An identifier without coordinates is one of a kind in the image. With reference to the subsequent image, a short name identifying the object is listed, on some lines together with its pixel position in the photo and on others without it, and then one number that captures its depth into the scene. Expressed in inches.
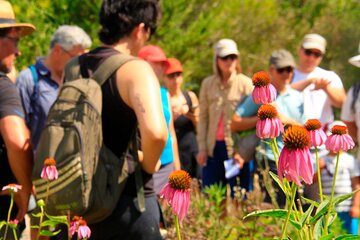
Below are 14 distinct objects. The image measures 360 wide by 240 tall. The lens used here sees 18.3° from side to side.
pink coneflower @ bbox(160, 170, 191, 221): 105.5
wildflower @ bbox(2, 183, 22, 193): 139.2
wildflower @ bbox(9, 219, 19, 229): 131.8
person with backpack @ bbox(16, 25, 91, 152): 256.2
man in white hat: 316.3
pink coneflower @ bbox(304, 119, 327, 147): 119.3
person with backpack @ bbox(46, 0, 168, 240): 165.9
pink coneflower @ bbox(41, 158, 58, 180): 147.5
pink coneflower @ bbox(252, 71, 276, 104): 118.6
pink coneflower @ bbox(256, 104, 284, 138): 113.6
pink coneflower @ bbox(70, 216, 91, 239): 139.6
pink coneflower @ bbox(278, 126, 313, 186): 96.8
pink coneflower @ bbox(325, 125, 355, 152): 118.8
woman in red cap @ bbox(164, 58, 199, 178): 365.9
